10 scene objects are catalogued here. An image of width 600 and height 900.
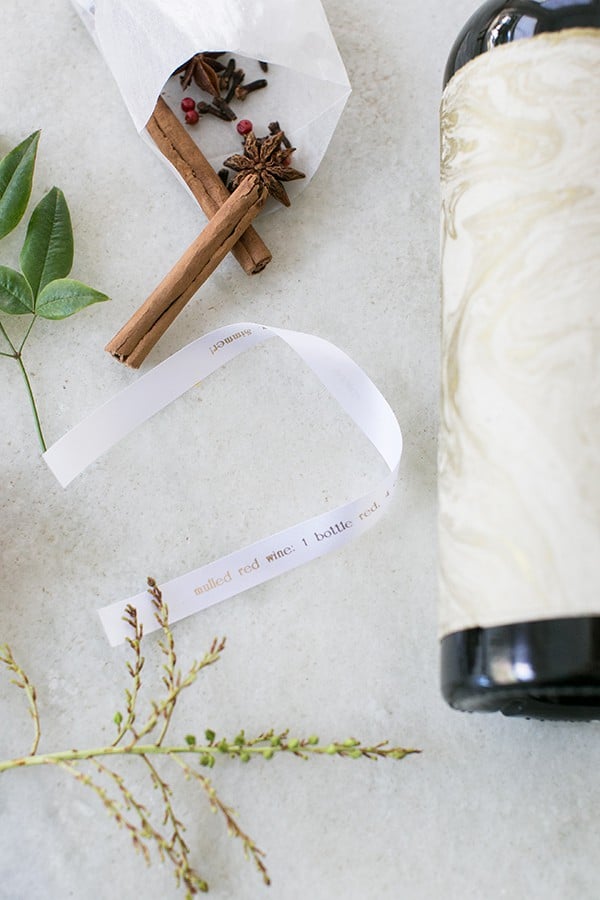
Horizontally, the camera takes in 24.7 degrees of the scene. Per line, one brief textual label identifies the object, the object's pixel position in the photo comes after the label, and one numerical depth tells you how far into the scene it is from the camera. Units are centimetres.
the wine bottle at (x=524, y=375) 39
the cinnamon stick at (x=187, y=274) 49
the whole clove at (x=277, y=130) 50
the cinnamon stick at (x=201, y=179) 49
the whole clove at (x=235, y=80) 51
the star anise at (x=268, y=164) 49
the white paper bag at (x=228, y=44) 49
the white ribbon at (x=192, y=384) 47
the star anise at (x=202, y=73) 51
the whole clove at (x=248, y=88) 51
